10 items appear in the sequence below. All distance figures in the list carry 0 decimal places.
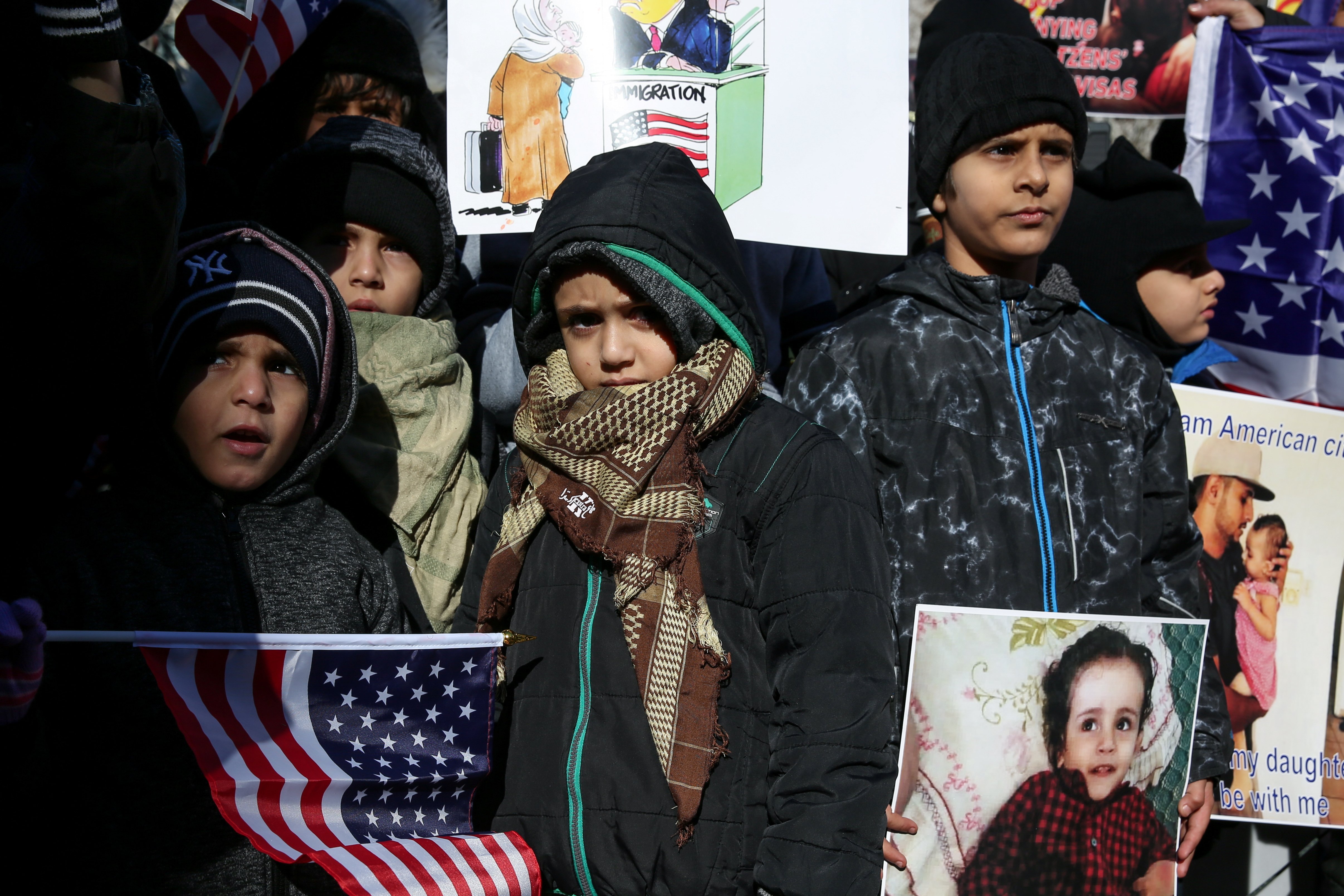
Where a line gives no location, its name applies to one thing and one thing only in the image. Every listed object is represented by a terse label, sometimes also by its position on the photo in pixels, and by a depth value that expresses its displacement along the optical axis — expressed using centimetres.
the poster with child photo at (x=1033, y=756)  246
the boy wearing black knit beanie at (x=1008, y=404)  273
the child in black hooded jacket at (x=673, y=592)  216
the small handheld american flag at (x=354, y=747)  221
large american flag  441
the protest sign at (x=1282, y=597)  358
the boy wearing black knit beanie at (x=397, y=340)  291
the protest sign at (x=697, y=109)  319
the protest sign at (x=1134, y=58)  509
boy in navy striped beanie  251
